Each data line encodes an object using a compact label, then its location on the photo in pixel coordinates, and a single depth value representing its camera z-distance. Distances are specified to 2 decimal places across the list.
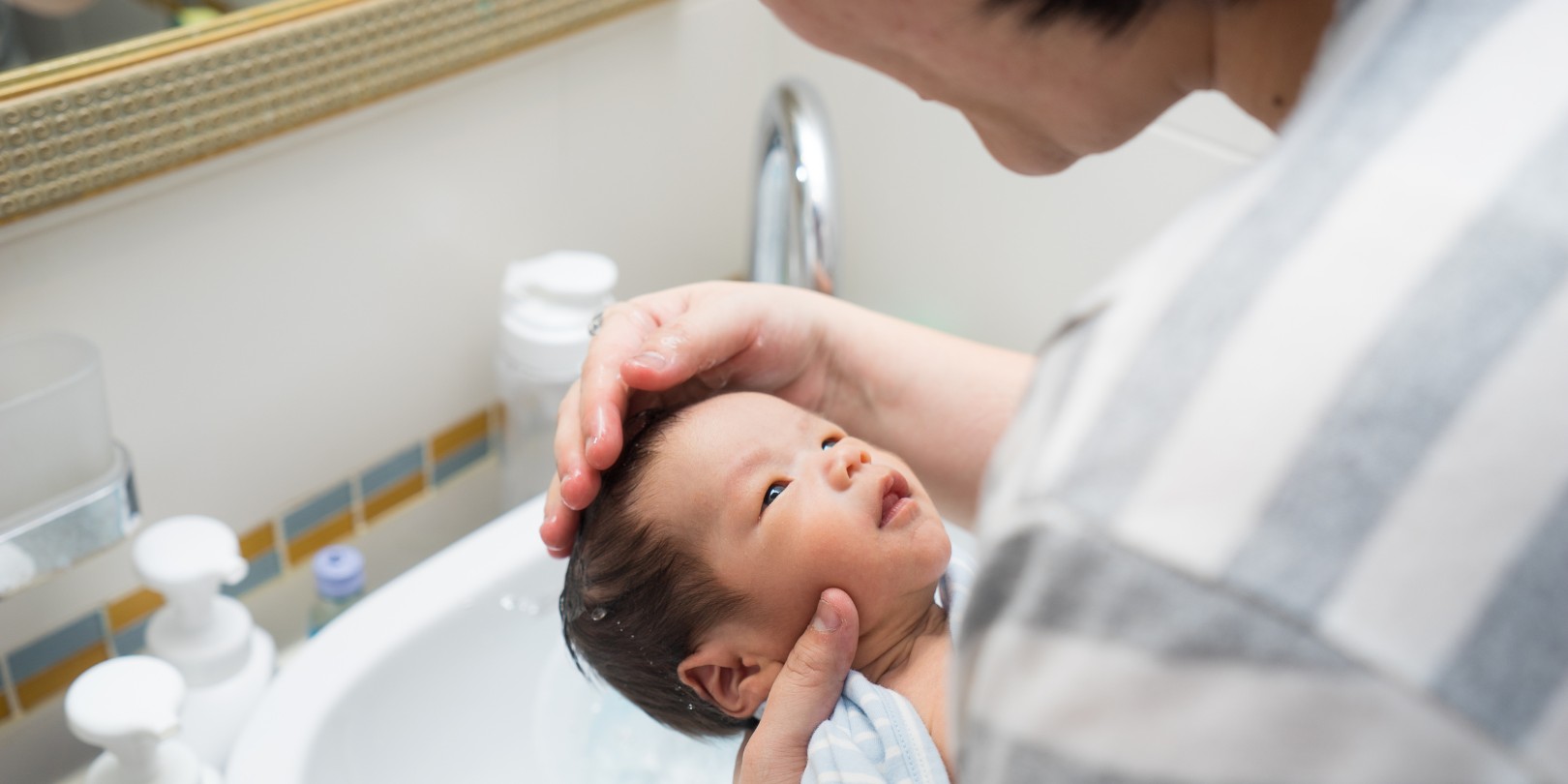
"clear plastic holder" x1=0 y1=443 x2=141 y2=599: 0.87
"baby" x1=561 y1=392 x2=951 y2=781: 0.84
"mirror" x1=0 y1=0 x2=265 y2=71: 0.86
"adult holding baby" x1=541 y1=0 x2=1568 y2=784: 0.34
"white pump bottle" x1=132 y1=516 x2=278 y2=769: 0.92
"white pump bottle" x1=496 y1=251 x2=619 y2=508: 1.13
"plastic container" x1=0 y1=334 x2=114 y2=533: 0.87
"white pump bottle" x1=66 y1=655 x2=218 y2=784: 0.82
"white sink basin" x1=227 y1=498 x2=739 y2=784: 0.94
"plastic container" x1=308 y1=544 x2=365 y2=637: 1.06
